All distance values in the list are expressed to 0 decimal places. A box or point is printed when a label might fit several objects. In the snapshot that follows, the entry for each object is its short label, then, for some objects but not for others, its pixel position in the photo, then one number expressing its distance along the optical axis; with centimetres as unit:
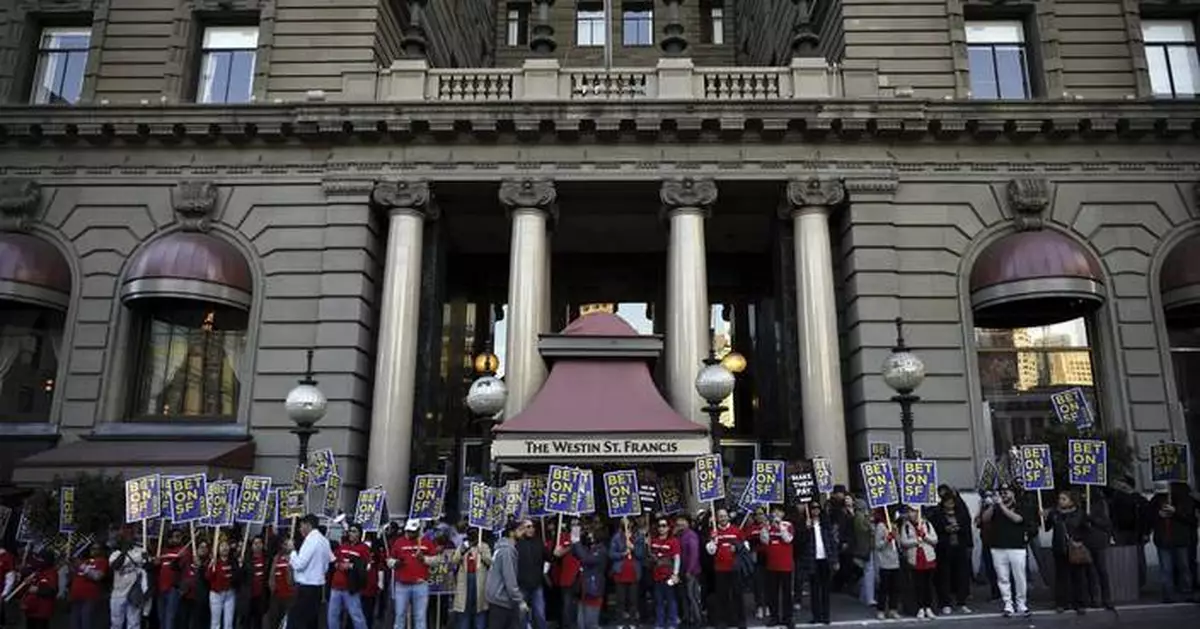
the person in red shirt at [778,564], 1362
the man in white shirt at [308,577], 1291
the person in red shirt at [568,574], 1377
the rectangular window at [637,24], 3366
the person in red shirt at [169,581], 1388
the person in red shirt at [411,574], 1316
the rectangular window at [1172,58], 2339
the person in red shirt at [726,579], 1370
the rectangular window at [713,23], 3419
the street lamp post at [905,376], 1485
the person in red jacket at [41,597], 1439
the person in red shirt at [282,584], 1384
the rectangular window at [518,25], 3516
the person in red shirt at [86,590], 1399
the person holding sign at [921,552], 1368
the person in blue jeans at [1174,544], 1474
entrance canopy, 1684
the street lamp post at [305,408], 1560
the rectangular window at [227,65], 2406
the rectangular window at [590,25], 3347
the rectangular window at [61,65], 2406
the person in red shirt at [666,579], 1367
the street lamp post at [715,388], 1516
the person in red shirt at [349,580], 1311
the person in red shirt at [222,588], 1375
